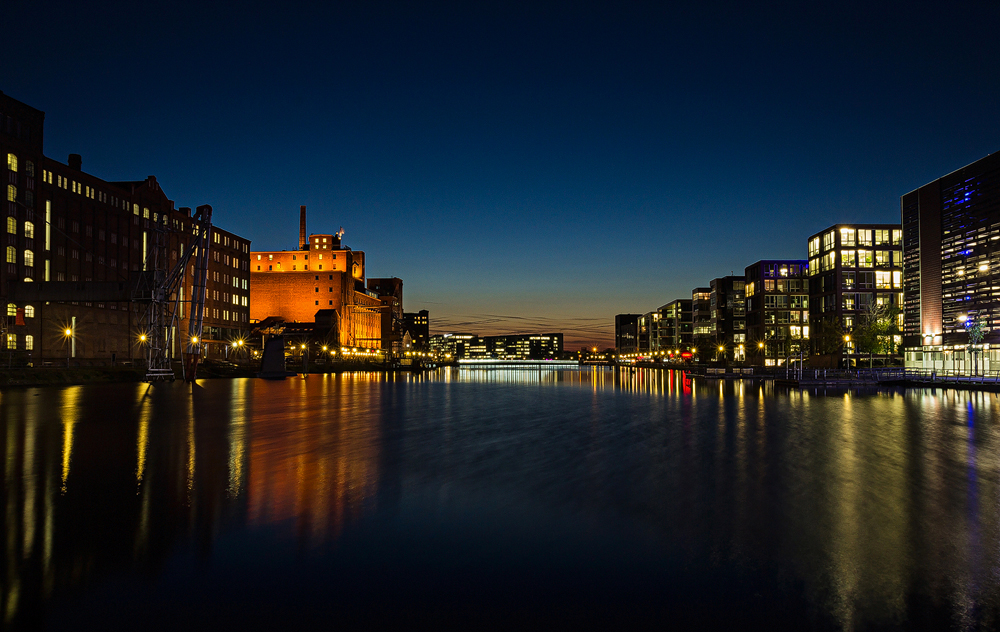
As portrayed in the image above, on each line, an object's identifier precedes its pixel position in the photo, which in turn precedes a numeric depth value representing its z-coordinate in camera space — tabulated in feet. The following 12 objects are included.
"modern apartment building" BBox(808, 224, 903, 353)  325.01
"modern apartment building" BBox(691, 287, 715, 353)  529.86
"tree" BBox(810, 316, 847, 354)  301.02
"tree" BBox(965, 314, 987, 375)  198.75
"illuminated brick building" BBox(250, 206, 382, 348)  623.77
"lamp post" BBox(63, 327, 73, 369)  251.25
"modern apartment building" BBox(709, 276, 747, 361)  464.65
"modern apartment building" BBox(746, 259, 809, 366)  376.68
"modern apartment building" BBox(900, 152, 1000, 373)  201.46
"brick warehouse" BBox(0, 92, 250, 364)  232.73
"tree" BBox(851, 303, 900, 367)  277.23
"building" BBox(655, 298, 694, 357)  632.38
